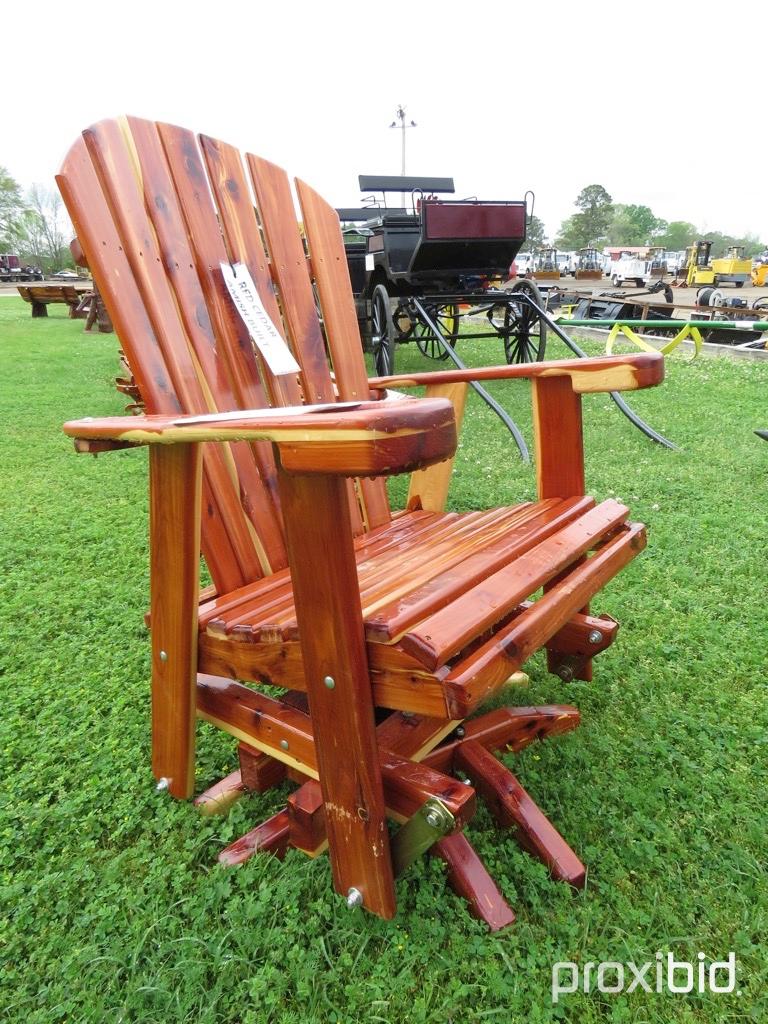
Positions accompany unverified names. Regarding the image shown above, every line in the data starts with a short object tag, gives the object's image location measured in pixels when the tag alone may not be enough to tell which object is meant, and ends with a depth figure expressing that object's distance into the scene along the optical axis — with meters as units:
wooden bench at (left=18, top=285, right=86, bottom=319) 14.15
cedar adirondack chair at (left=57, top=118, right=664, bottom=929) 0.93
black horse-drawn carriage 5.64
